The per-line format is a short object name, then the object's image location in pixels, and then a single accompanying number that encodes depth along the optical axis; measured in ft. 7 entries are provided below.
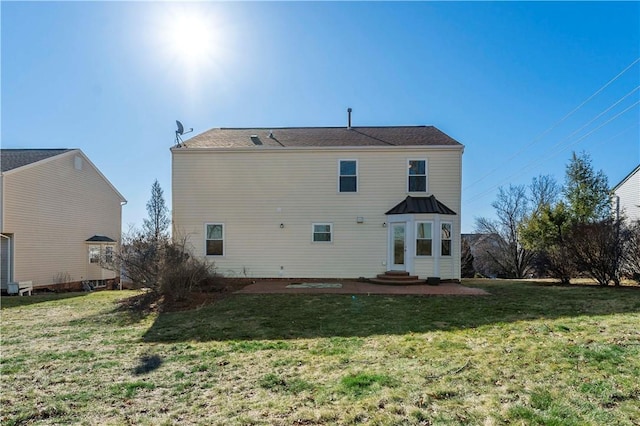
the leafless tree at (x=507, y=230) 96.89
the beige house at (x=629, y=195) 57.67
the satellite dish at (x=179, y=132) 48.98
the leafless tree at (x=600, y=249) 38.14
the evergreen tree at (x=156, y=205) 119.24
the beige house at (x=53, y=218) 50.16
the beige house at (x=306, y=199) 45.80
